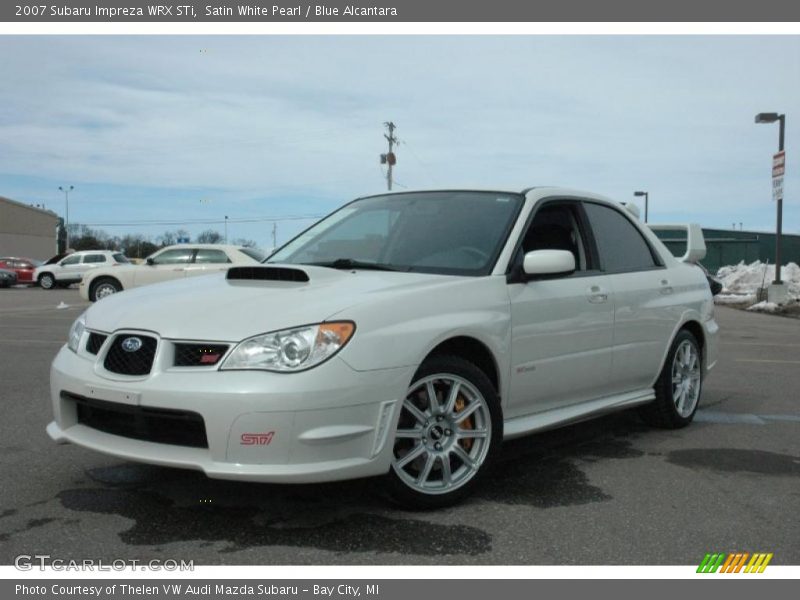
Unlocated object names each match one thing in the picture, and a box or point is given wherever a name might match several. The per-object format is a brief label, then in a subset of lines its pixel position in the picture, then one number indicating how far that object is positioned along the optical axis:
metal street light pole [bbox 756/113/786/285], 21.62
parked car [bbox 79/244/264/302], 18.77
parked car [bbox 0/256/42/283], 37.81
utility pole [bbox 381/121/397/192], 50.53
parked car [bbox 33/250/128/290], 31.72
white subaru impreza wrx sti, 3.25
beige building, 67.19
